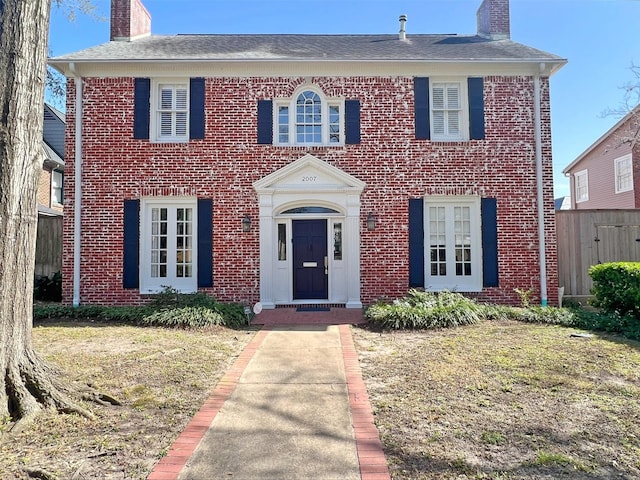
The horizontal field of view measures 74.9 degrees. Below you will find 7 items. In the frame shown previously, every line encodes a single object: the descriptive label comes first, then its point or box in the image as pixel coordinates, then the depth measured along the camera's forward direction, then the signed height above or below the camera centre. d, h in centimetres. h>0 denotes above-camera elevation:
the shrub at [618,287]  742 -64
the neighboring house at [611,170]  1673 +376
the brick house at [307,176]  946 +180
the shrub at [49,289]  1034 -78
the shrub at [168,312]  768 -109
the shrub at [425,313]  740 -108
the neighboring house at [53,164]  1664 +376
